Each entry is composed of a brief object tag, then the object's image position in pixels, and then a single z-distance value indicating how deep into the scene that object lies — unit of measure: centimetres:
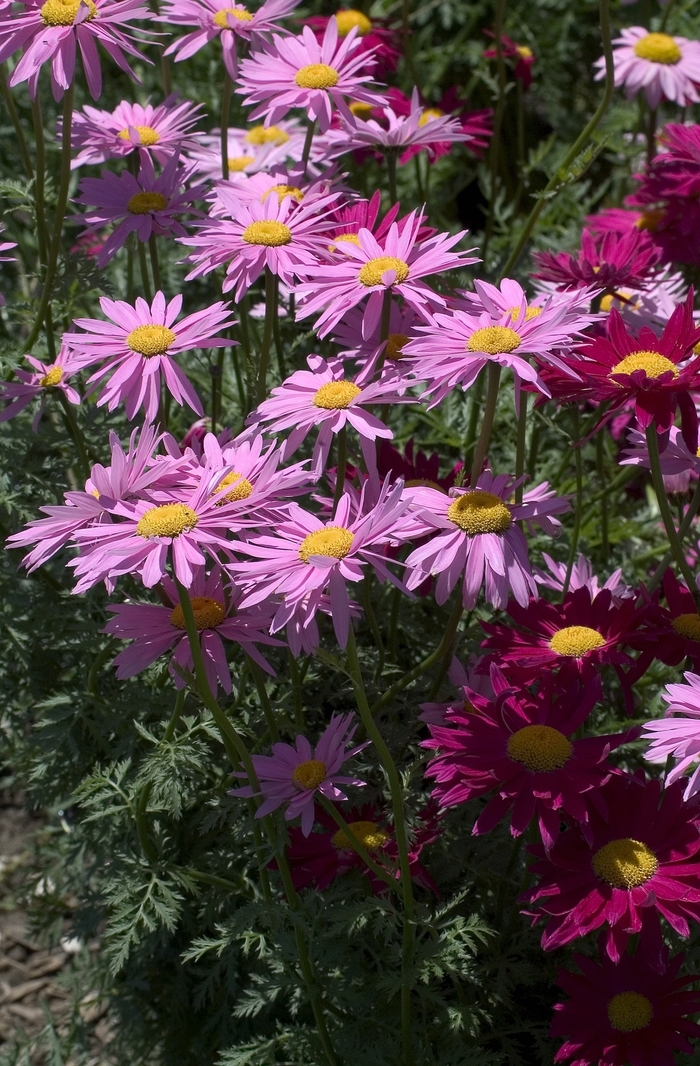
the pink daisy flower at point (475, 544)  104
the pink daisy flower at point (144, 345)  115
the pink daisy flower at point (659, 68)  214
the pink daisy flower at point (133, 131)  152
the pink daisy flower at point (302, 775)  108
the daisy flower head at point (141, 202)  141
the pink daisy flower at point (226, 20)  144
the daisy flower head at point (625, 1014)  102
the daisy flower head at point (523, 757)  103
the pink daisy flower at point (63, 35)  124
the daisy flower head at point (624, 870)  99
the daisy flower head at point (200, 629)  102
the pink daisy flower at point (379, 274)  114
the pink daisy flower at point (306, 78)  141
